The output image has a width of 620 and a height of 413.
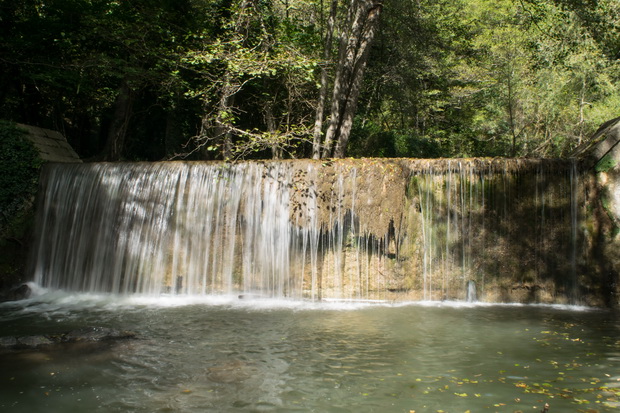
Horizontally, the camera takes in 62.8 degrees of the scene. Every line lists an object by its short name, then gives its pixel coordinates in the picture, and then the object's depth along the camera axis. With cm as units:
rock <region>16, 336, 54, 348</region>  684
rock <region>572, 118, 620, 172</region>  1027
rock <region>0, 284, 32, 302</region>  1075
